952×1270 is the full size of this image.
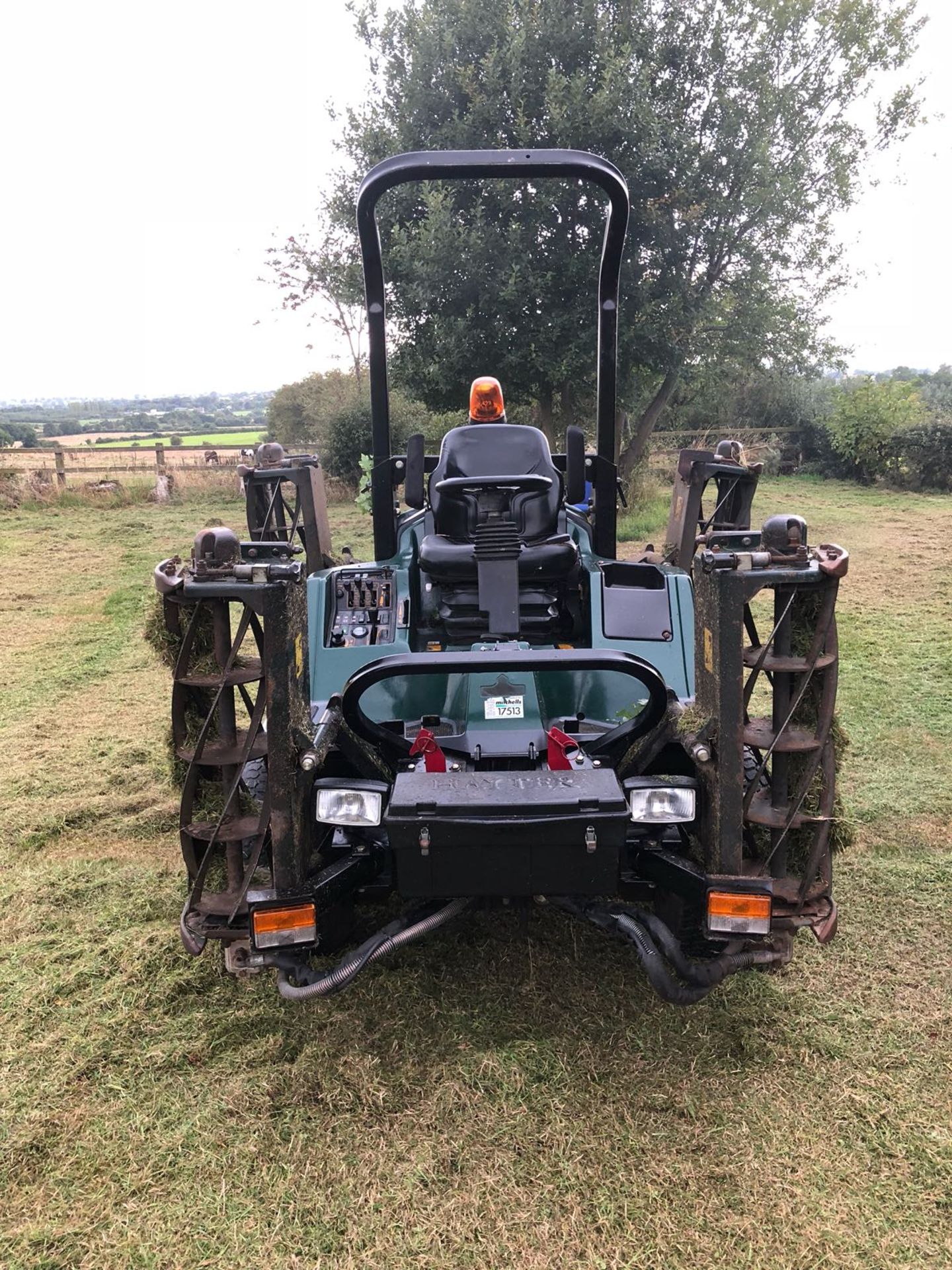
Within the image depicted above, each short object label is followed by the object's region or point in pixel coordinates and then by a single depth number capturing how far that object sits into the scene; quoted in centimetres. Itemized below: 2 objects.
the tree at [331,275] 1427
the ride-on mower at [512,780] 267
